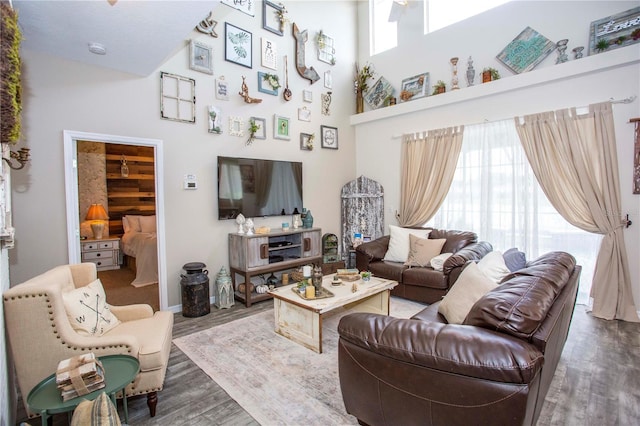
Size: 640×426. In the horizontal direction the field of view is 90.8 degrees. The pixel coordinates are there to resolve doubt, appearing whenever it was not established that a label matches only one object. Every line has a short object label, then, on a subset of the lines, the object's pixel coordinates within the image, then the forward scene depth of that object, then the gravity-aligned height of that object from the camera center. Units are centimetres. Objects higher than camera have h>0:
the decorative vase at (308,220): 492 -26
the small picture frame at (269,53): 457 +221
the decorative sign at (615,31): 345 +190
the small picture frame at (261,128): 454 +111
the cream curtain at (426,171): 479 +50
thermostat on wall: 391 +28
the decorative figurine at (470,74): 461 +186
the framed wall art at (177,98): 369 +129
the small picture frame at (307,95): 515 +177
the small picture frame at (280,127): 478 +117
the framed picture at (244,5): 417 +269
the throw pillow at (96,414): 115 -78
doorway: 313 +16
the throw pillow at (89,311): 204 -72
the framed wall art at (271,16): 455 +274
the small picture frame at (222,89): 412 +151
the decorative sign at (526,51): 407 +199
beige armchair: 173 -80
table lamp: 577 -23
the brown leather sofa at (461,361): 126 -70
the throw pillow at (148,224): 584 -36
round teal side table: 148 -92
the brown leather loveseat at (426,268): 379 -87
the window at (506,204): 385 -4
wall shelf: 343 +155
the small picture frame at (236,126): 429 +107
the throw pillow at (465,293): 212 -63
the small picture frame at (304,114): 512 +146
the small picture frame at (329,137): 551 +118
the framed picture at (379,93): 565 +200
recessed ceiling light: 277 +141
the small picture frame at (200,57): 387 +184
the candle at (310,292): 293 -84
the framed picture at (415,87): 514 +191
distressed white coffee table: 278 -100
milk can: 366 -103
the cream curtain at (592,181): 347 +22
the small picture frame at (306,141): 518 +102
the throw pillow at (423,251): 427 -67
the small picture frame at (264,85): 454 +173
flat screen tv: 420 +24
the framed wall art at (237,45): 416 +215
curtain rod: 343 +110
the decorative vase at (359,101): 603 +194
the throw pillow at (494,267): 252 -54
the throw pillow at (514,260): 289 -56
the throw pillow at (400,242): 459 -60
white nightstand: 566 -85
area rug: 202 -132
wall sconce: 258 +42
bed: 491 -72
